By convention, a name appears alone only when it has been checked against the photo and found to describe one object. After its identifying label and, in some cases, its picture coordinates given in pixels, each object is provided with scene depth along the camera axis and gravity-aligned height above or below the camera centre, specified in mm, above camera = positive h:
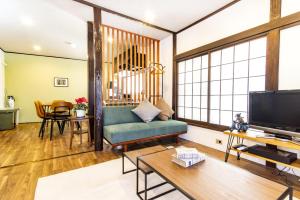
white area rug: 1618 -1061
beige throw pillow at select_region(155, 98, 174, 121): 3732 -342
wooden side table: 3080 -504
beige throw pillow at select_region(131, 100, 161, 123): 3447 -343
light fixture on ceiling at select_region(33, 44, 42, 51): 5312 +1702
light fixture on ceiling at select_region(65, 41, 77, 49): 5003 +1742
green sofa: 2730 -614
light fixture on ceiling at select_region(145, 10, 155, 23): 3141 +1726
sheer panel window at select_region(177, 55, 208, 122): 3410 +194
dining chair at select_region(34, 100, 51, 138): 3975 -467
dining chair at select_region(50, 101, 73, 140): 3918 -467
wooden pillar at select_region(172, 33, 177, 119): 4039 +470
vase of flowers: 3207 -245
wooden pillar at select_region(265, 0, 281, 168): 2162 +624
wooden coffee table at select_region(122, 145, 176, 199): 1579 -753
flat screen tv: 1835 -169
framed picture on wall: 6588 +595
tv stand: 1747 -547
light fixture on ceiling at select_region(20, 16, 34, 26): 3455 +1739
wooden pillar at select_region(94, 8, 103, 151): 2971 +194
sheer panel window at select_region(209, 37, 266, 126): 2490 +353
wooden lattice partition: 3676 +590
